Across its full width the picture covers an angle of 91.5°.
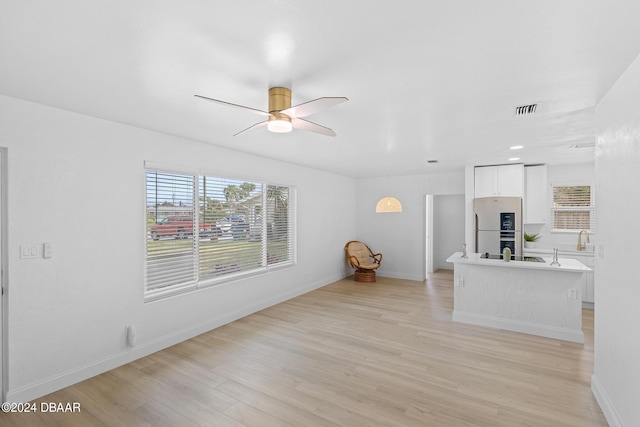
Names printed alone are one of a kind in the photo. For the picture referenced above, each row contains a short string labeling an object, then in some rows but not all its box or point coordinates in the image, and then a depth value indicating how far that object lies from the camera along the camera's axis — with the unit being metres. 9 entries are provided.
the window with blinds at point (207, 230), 3.74
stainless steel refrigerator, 5.67
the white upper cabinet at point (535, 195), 5.82
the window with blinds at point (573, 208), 5.72
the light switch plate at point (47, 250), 2.77
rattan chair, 7.25
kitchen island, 4.02
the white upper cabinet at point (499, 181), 5.66
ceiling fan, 2.20
